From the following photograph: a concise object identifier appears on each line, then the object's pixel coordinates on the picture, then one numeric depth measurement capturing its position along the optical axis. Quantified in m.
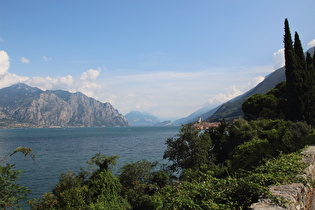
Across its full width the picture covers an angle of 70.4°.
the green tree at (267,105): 37.06
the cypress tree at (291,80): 26.96
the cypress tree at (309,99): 26.27
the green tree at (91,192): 16.14
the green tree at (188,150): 26.21
